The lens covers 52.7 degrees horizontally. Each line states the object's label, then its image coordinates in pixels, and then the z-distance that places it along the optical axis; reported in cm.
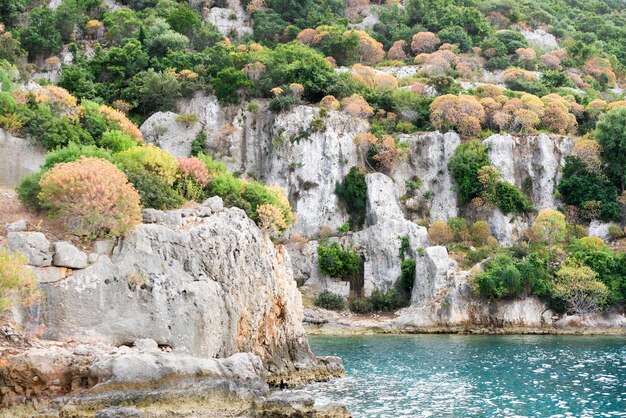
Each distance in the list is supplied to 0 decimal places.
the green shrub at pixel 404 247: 5700
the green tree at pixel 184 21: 7875
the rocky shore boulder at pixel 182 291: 2014
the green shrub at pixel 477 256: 5404
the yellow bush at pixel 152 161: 2844
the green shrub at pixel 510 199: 5994
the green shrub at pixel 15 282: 1762
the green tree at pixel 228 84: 6606
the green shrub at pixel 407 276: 5612
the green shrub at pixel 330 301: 5550
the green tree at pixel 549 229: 5575
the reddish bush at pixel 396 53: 8875
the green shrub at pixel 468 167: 6103
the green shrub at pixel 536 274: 5100
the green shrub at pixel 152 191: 2560
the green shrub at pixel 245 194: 3197
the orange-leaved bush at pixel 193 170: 3058
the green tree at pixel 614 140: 6059
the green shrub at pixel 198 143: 6306
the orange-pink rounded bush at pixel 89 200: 2148
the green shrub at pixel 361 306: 5519
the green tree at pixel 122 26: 7500
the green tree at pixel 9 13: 7188
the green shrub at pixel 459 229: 5797
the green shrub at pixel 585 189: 6006
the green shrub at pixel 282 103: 6475
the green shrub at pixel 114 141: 3491
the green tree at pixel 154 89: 6481
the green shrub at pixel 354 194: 6153
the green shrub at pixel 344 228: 6016
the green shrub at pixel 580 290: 4944
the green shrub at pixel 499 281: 5006
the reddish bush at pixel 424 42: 8975
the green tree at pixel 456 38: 9094
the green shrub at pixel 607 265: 5038
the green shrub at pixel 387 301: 5522
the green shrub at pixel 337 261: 5694
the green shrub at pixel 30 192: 2343
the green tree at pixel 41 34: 7056
